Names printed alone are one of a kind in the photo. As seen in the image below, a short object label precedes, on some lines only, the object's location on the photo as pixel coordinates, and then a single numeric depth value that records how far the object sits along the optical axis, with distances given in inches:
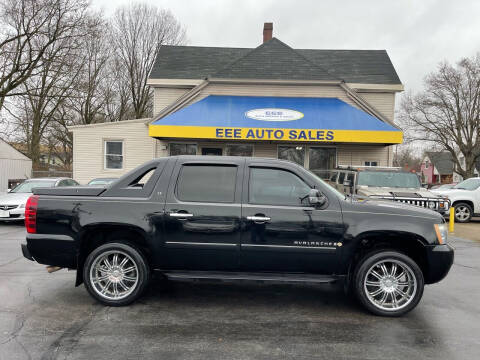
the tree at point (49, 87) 975.6
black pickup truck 165.6
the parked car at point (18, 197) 422.6
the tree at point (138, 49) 1417.3
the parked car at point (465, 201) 515.5
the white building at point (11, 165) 965.2
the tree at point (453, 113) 1449.3
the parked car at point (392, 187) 377.7
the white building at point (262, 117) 581.6
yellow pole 414.6
